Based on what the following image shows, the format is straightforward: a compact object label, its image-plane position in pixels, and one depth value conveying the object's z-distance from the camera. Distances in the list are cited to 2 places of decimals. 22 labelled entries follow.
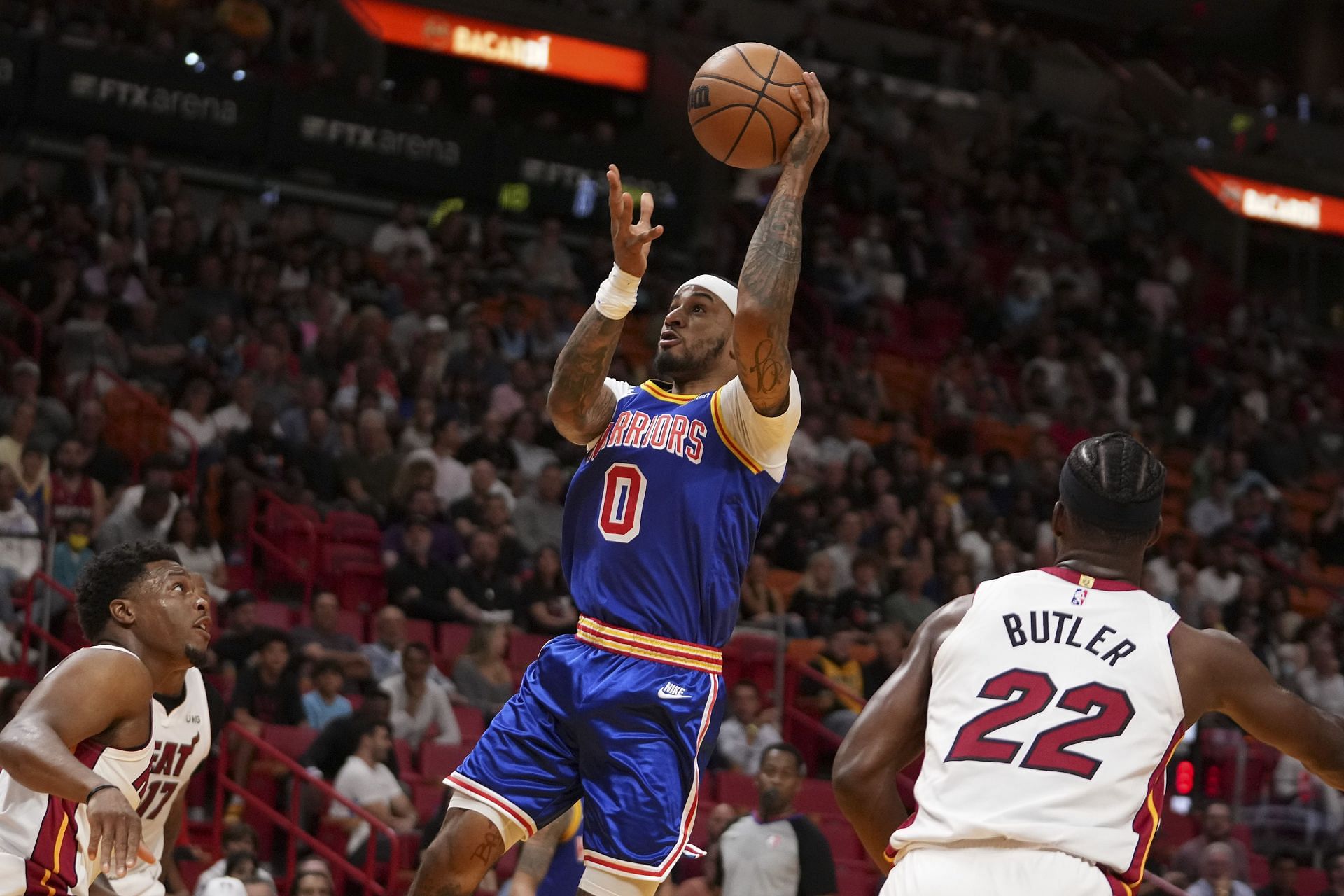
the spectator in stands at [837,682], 12.27
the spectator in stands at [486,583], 12.31
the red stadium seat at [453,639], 11.98
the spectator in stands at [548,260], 17.55
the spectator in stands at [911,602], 13.56
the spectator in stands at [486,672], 11.40
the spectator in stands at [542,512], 13.25
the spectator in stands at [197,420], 12.91
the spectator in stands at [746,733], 11.39
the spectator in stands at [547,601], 12.27
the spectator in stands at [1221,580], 15.94
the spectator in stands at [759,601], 12.99
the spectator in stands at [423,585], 12.12
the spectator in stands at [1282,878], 11.19
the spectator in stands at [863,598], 13.40
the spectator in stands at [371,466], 13.19
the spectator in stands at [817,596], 13.26
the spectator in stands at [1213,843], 10.95
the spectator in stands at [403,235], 17.06
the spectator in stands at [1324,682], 14.39
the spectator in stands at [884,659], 12.60
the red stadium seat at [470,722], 11.15
